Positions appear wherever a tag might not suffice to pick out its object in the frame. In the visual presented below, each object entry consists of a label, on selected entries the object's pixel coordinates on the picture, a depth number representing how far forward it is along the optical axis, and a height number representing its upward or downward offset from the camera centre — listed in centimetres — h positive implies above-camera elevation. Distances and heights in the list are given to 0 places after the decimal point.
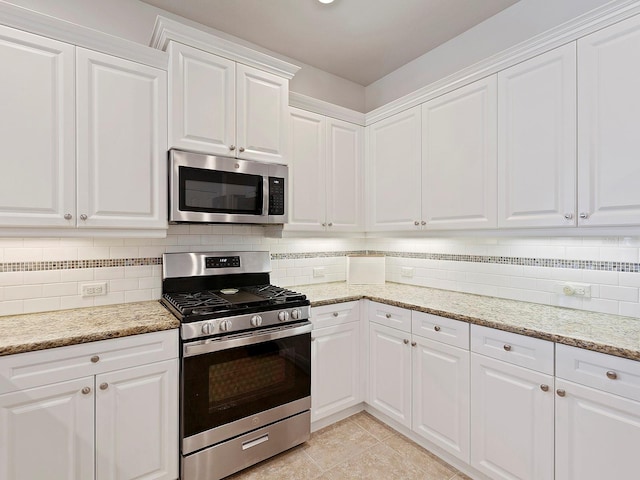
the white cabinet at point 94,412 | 139 -78
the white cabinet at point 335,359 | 228 -85
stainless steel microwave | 196 +31
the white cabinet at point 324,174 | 252 +52
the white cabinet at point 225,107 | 196 +82
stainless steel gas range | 174 -73
